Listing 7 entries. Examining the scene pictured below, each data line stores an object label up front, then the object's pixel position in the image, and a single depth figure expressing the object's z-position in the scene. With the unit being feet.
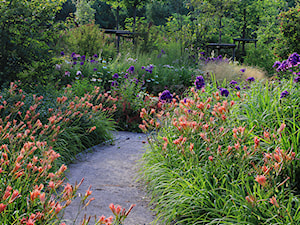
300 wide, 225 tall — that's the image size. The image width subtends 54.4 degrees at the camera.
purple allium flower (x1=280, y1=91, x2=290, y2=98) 10.80
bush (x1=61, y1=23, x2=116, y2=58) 34.88
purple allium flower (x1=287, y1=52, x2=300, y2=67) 14.57
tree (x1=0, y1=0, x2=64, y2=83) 17.14
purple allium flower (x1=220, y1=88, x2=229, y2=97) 13.43
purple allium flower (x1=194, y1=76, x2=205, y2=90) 15.52
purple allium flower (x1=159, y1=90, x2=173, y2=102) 14.69
